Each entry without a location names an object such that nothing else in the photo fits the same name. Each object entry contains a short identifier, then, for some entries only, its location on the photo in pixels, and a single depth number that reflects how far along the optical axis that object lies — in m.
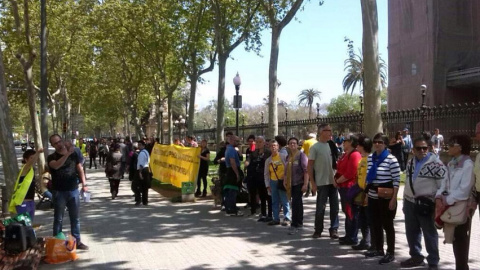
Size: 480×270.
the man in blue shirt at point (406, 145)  16.97
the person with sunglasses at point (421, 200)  6.17
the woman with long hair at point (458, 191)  5.45
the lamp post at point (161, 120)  36.41
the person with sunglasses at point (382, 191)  6.70
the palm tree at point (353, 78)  77.18
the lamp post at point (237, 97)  17.39
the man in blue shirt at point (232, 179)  11.16
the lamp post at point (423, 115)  19.12
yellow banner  14.35
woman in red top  7.87
